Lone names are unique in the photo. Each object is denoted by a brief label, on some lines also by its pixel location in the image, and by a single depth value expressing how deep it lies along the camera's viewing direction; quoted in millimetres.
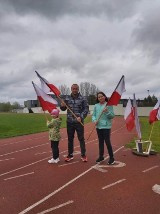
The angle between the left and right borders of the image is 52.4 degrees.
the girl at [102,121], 4363
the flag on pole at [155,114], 5498
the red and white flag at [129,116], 5227
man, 4477
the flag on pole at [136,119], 5254
